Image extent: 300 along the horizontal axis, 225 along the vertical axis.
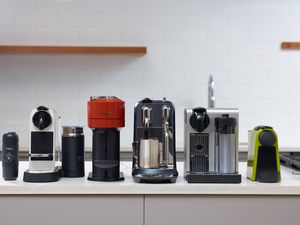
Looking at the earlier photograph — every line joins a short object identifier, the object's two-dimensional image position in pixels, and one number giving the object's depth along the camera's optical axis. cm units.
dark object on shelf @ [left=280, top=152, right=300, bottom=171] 213
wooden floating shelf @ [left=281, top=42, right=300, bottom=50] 402
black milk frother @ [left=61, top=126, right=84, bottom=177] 196
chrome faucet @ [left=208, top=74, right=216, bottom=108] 383
